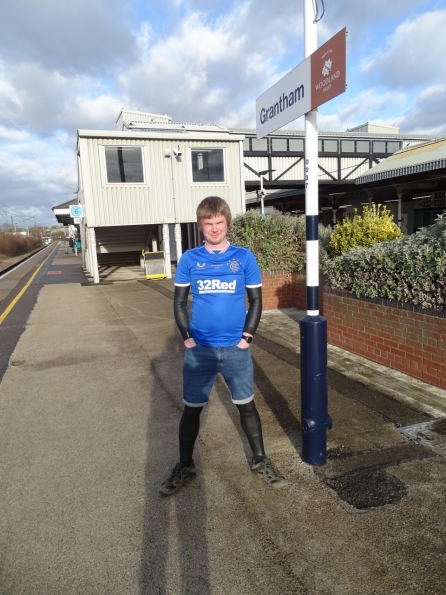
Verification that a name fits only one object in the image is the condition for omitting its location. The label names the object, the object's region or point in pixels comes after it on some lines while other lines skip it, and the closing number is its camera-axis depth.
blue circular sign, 17.81
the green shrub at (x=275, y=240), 9.05
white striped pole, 2.88
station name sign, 2.47
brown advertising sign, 2.44
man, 2.73
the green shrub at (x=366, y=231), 6.93
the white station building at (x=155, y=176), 15.61
